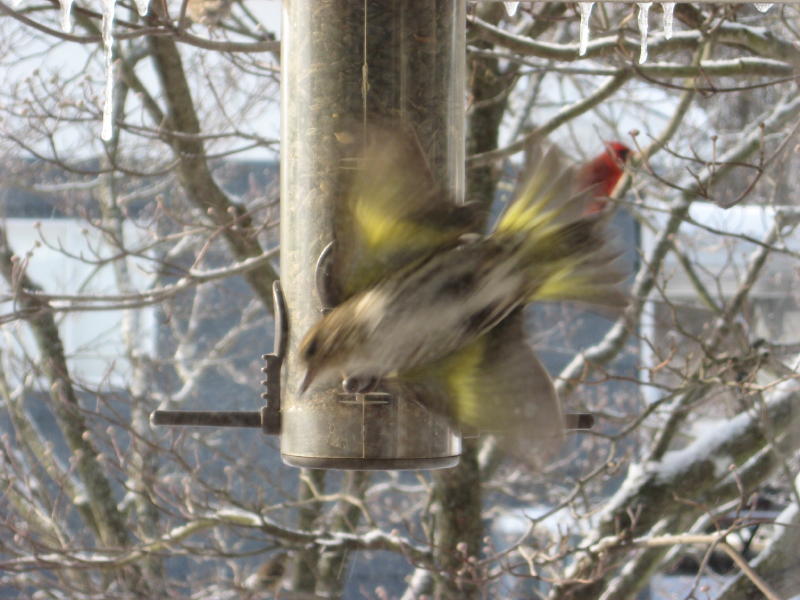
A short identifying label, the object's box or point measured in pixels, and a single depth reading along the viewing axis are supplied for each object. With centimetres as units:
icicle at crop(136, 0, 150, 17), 455
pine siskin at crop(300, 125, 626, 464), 343
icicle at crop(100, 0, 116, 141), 460
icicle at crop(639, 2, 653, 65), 517
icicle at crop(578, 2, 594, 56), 508
